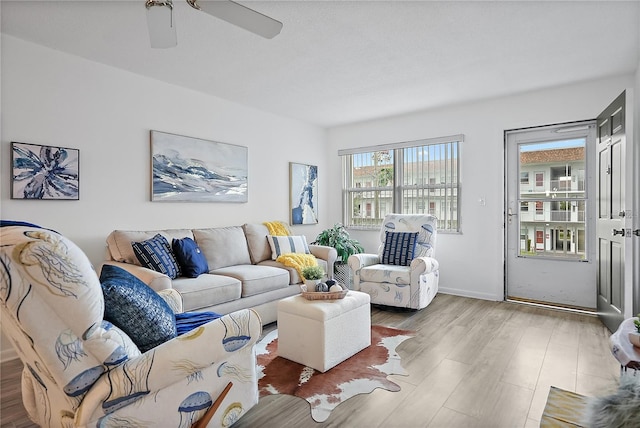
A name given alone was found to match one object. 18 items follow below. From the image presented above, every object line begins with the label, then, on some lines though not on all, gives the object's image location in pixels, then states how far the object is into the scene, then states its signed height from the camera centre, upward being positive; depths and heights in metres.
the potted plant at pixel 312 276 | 2.77 -0.50
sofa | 2.96 -0.58
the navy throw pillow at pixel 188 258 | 3.30 -0.42
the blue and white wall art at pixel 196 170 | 3.75 +0.49
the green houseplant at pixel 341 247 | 4.93 -0.47
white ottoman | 2.49 -0.85
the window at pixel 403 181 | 4.88 +0.47
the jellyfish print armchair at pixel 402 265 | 3.87 -0.61
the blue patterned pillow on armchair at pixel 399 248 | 4.32 -0.43
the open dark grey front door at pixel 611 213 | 2.92 +0.01
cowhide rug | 2.17 -1.10
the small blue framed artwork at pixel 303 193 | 5.35 +0.31
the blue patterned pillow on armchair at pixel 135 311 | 1.47 -0.42
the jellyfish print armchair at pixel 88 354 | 1.19 -0.56
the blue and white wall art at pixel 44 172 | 2.80 +0.32
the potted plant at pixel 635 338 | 1.57 -0.54
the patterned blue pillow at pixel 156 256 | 3.06 -0.38
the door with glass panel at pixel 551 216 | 4.03 -0.02
